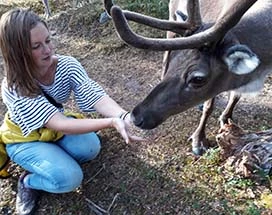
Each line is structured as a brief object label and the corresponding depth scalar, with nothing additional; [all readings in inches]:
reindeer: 69.9
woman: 70.1
